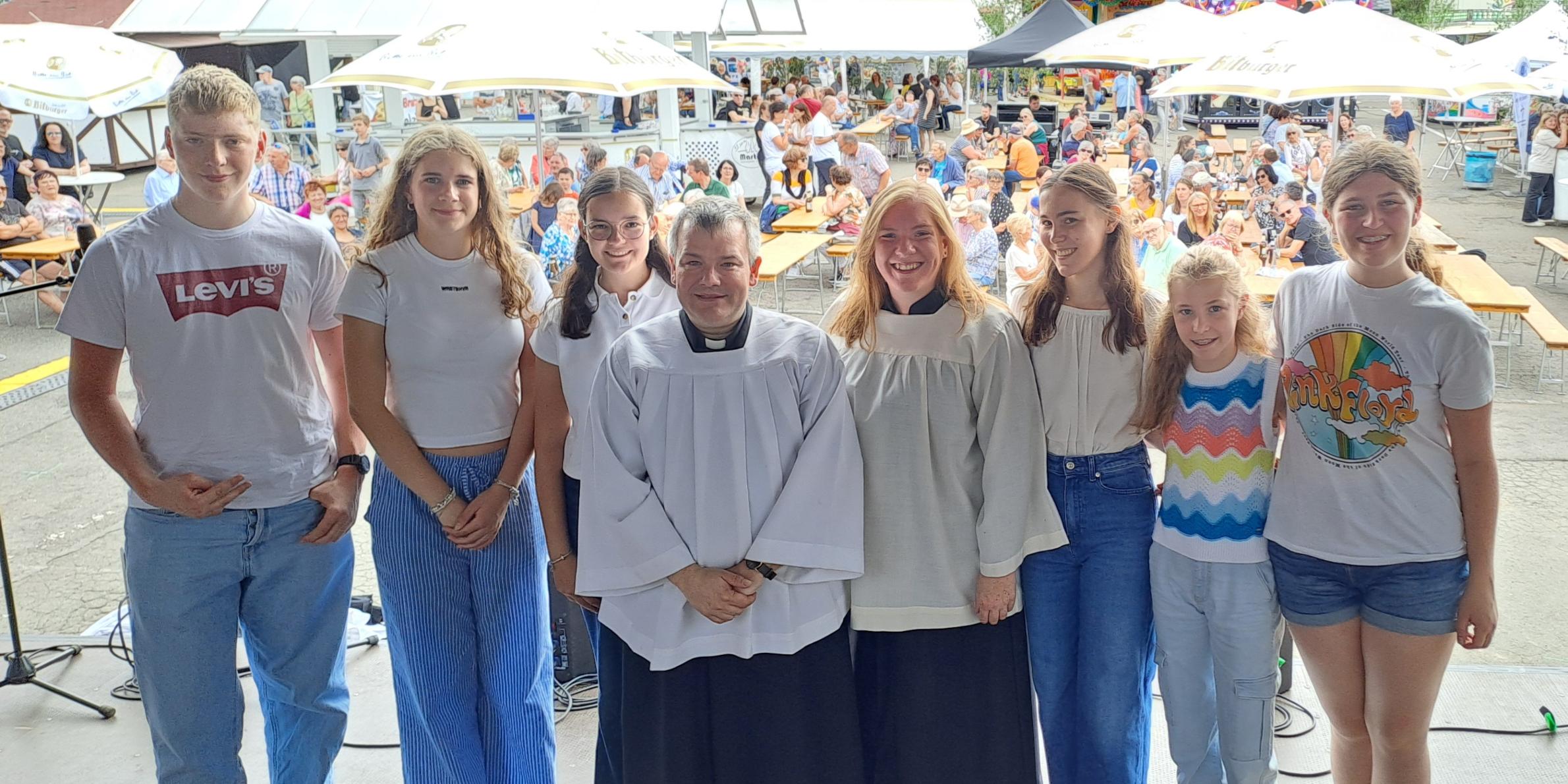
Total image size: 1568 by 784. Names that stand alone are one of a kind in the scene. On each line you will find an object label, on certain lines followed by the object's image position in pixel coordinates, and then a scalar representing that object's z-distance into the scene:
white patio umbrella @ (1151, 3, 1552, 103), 7.53
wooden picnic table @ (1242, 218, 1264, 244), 9.95
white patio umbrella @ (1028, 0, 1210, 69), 12.57
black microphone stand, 4.29
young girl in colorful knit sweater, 2.85
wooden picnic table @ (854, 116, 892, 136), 25.00
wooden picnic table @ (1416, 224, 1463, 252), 9.77
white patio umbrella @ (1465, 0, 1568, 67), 17.16
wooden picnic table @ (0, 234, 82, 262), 11.46
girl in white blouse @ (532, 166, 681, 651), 3.00
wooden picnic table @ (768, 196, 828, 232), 12.66
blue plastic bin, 20.25
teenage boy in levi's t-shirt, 2.82
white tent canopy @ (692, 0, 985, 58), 24.47
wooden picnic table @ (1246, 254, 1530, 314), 8.32
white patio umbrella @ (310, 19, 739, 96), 7.81
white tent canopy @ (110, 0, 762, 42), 14.80
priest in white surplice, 2.71
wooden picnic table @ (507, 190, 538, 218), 12.80
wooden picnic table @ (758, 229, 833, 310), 10.30
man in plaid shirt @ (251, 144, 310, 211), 13.34
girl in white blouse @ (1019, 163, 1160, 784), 2.93
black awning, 18.38
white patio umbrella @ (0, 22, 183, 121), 10.02
